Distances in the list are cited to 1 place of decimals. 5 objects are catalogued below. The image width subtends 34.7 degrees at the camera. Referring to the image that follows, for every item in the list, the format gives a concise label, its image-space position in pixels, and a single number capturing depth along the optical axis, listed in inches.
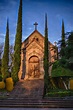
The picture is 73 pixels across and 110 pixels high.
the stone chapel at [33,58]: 635.6
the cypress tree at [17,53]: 537.8
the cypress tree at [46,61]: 535.7
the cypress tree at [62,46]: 445.8
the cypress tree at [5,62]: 548.8
